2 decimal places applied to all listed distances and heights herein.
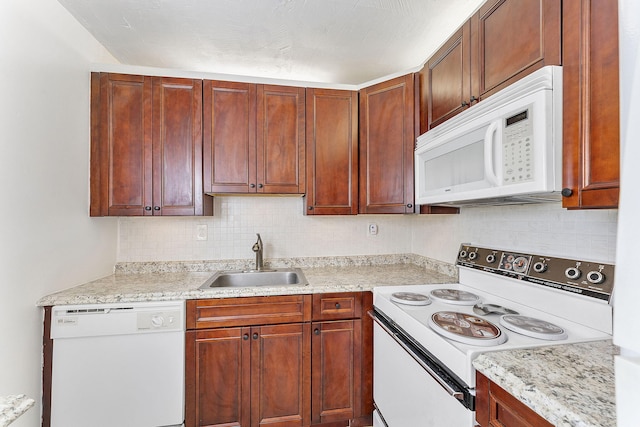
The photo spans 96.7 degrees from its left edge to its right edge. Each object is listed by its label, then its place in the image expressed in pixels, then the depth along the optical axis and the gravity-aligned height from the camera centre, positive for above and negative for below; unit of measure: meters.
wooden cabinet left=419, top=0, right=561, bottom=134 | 1.02 +0.71
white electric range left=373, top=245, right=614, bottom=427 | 1.02 -0.45
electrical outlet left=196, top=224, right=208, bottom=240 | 2.21 -0.14
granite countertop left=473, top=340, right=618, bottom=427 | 0.65 -0.45
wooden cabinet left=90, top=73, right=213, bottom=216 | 1.83 +0.45
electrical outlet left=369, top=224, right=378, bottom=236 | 2.46 -0.12
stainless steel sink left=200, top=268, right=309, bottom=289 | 2.10 -0.48
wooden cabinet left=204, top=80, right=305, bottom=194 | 1.93 +0.53
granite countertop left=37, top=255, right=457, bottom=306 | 1.57 -0.43
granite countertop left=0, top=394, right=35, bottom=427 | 0.61 -0.44
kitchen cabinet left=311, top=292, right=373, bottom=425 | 1.74 -0.90
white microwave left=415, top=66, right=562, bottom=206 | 0.95 +0.27
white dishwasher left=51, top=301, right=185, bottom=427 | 1.48 -0.80
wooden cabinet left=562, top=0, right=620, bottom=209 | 0.80 +0.33
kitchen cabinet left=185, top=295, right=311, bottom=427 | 1.62 -0.86
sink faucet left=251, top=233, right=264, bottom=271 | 2.16 -0.29
